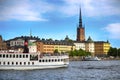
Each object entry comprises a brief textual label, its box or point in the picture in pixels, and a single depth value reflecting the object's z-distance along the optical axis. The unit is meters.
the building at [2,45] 155.30
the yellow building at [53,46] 170.65
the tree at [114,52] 184.18
